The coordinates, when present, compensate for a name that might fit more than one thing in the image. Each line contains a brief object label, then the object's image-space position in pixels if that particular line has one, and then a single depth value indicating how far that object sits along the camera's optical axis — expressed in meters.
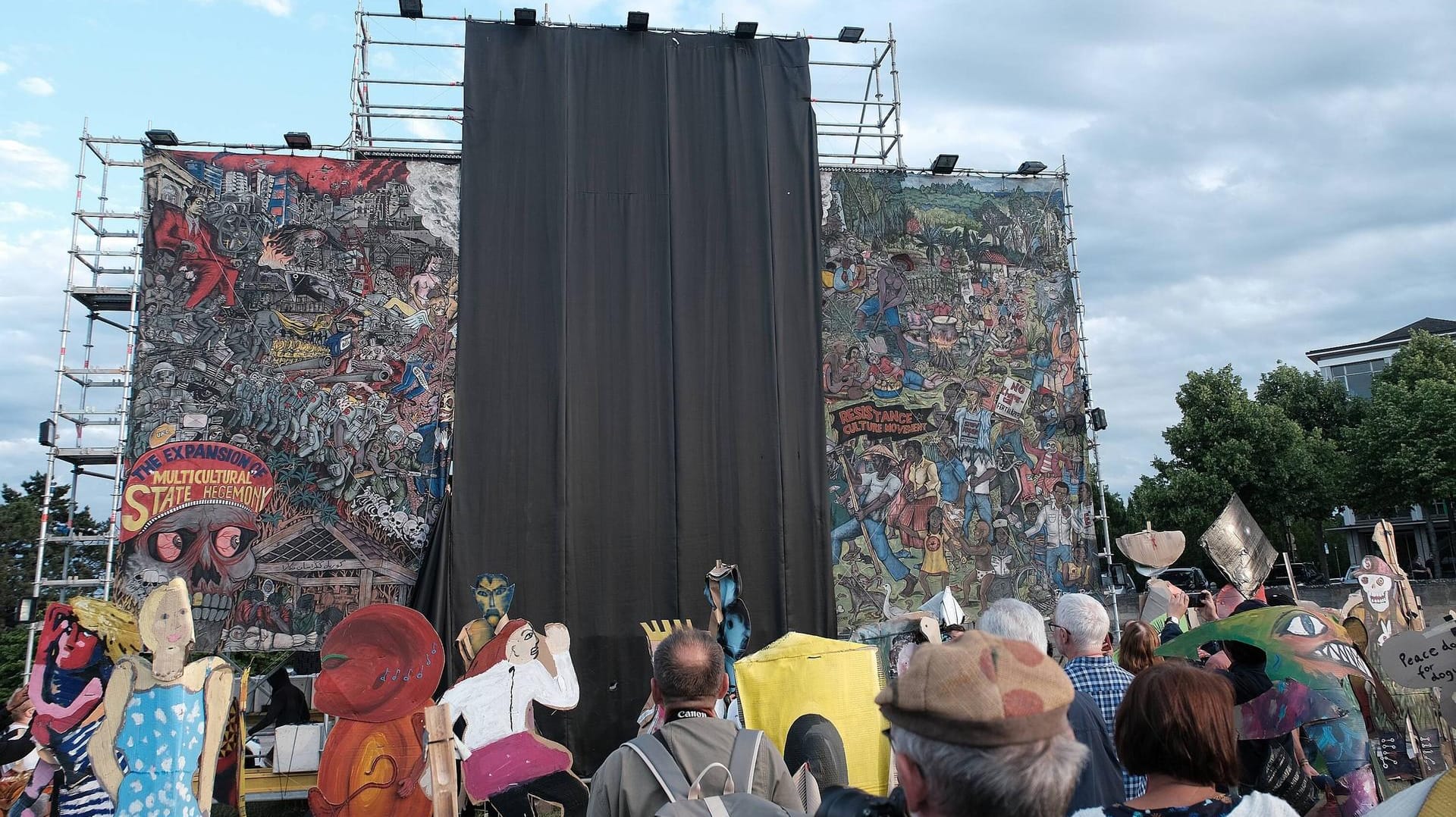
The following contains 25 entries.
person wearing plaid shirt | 3.02
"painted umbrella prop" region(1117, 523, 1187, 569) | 6.87
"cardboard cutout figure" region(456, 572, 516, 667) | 8.18
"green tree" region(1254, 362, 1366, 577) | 23.19
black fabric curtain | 8.39
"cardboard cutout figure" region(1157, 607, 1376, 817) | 2.96
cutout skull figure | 6.53
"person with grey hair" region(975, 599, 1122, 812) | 2.48
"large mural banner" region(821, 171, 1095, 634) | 9.23
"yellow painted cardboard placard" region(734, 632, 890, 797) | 4.07
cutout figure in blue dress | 4.60
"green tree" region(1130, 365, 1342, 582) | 20.00
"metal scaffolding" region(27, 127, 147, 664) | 8.08
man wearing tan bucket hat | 1.25
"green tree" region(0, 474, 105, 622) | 19.89
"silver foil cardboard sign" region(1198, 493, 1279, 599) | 6.03
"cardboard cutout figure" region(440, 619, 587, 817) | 5.37
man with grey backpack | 2.13
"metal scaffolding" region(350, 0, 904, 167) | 9.45
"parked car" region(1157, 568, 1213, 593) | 17.56
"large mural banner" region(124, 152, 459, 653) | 8.16
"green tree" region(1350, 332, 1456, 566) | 18.58
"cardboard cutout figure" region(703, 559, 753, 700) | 6.30
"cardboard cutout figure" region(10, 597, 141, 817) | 4.68
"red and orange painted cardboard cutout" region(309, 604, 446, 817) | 5.39
